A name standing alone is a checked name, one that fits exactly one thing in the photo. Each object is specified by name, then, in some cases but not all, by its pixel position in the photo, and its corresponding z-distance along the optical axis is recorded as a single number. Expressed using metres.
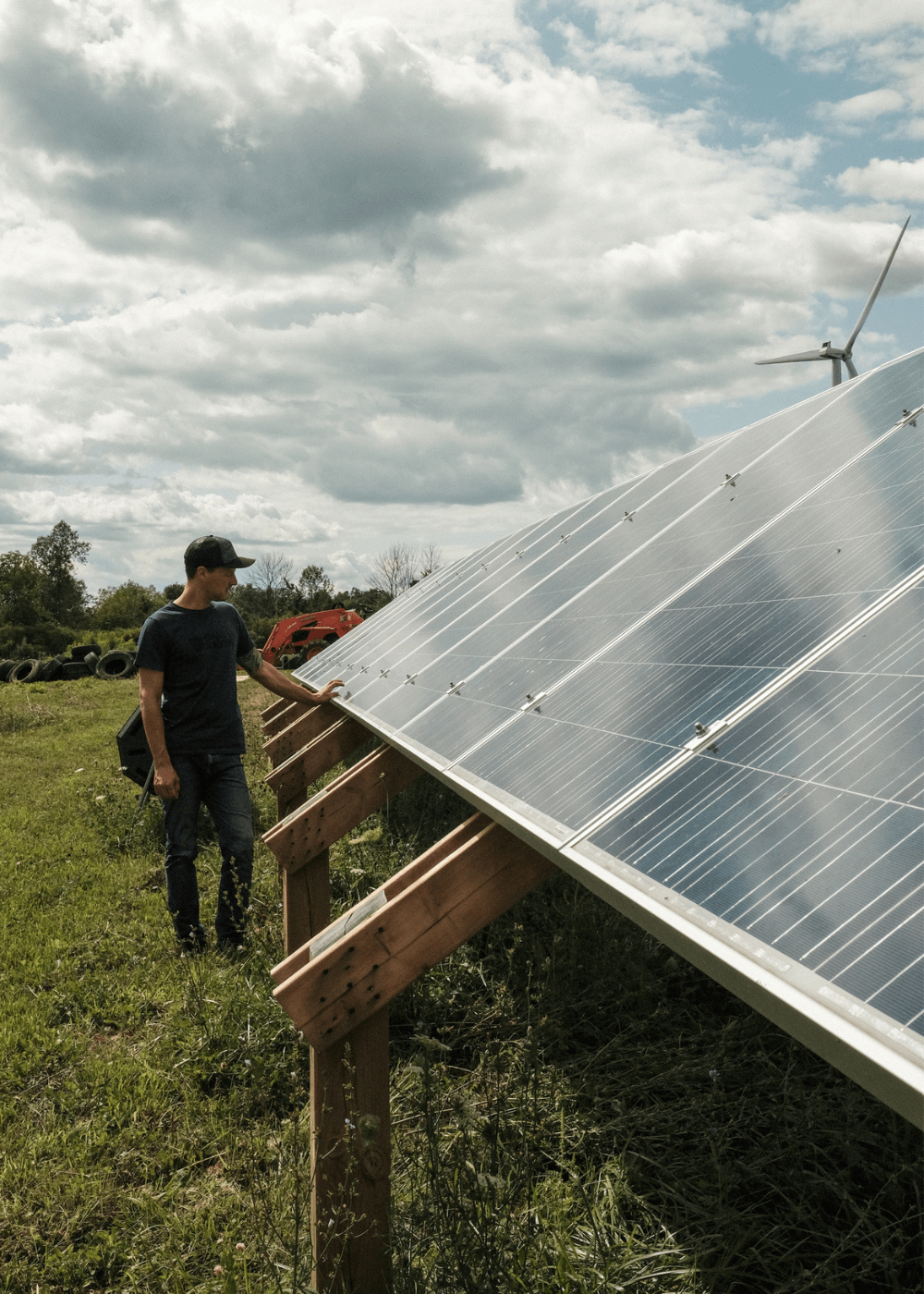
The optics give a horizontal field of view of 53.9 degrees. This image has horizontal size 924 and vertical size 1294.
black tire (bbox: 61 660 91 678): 32.25
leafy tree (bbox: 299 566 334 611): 64.79
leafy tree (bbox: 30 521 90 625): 82.06
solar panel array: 1.94
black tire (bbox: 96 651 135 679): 31.61
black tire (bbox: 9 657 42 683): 31.84
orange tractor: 30.47
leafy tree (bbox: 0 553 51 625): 60.38
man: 6.26
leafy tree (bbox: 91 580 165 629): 79.19
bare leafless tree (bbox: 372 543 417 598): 70.88
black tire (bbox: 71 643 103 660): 33.59
